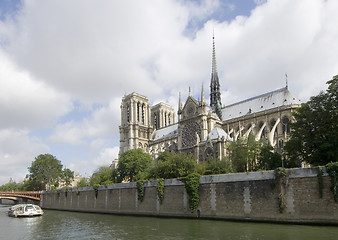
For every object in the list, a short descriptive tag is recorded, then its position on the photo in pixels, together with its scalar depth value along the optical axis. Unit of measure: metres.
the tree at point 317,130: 25.20
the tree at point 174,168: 33.97
